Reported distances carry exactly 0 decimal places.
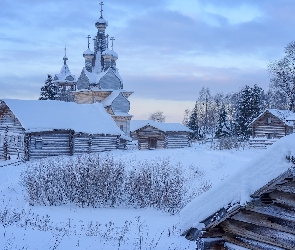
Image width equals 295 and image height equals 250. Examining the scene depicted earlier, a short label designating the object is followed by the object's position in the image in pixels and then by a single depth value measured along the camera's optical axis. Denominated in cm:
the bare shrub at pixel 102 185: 1515
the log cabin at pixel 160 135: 3862
